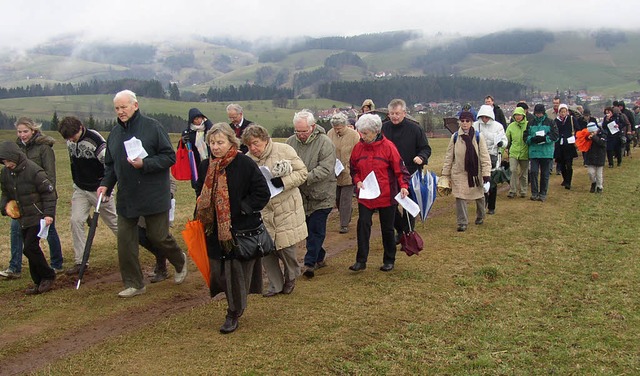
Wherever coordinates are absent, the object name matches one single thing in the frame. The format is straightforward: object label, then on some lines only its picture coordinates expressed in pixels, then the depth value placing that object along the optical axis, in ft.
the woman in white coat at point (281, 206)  21.79
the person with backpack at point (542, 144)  43.14
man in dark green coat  22.29
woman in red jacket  25.05
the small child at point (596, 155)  47.42
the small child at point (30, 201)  24.81
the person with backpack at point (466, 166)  34.04
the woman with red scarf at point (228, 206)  18.26
